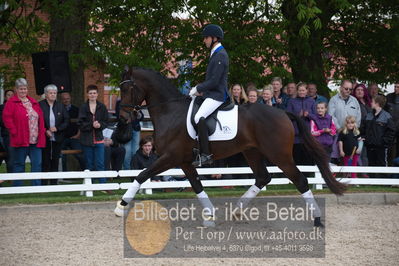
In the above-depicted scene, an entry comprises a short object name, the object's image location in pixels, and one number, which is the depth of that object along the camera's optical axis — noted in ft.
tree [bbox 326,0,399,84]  63.87
